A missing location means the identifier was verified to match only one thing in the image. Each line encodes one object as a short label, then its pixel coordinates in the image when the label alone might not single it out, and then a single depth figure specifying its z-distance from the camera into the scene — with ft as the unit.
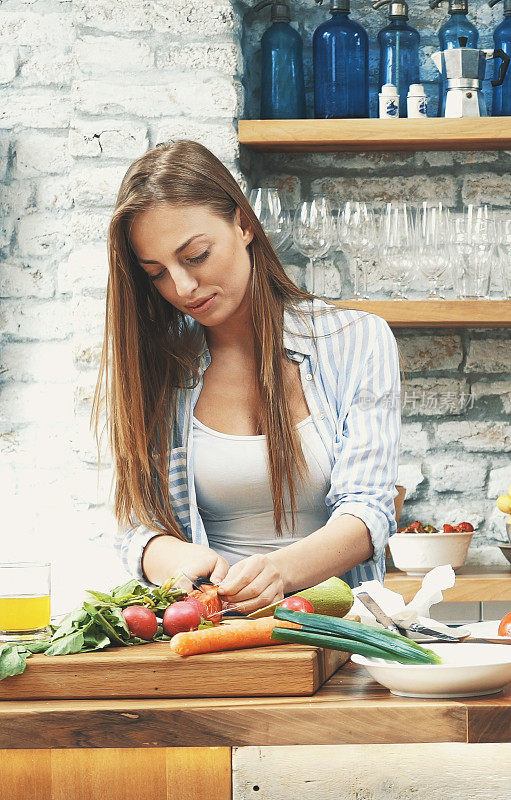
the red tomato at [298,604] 3.96
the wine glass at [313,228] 8.94
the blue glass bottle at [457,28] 9.19
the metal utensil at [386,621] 3.95
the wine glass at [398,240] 8.87
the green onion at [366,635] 3.46
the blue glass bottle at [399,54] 9.34
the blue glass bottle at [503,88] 9.27
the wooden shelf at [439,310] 8.81
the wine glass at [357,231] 8.87
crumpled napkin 4.05
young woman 5.72
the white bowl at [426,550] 8.63
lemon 8.92
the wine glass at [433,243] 8.84
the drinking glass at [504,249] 8.89
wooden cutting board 3.51
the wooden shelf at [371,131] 8.98
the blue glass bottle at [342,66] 9.18
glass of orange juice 4.32
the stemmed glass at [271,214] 8.93
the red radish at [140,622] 4.00
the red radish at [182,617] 3.99
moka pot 8.93
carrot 3.61
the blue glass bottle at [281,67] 9.31
